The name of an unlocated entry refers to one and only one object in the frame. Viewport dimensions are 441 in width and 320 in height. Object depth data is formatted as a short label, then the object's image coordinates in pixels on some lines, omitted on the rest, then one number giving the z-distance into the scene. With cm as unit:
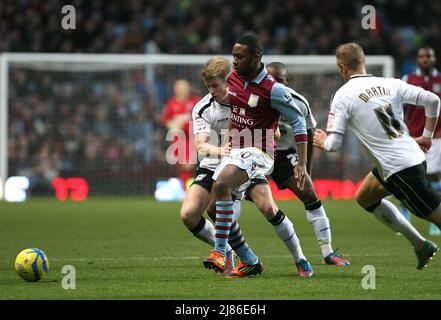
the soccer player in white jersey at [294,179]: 1892
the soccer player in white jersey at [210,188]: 1689
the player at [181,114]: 3771
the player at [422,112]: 2566
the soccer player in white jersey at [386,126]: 1595
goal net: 4069
